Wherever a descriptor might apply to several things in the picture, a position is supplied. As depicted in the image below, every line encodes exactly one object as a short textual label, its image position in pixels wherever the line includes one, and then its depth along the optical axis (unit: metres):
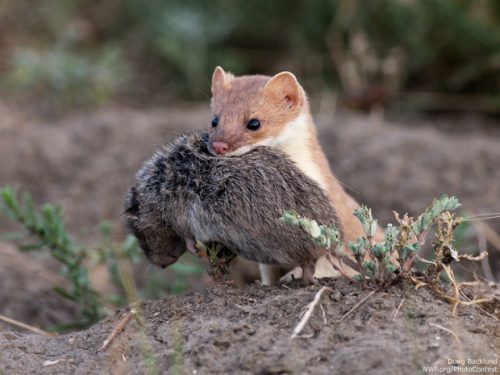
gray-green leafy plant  6.67
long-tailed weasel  8.36
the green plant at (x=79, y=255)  9.38
